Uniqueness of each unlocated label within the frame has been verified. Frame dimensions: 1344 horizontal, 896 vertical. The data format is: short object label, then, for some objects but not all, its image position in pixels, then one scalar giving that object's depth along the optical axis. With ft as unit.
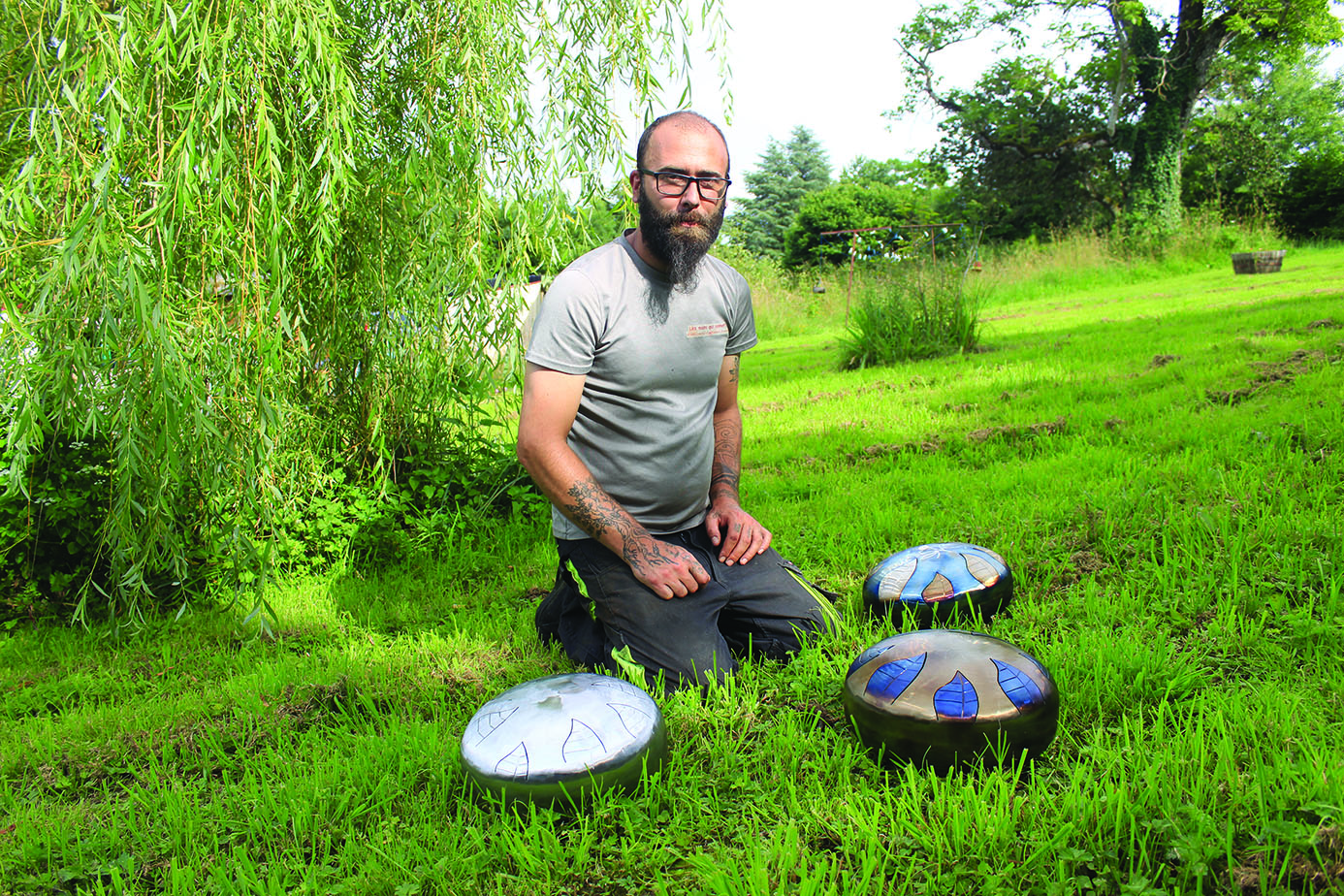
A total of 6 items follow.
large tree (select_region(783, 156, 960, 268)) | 103.65
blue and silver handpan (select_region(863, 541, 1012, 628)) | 9.71
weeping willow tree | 9.71
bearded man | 9.37
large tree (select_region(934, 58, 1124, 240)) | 95.30
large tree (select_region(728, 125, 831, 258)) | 146.82
